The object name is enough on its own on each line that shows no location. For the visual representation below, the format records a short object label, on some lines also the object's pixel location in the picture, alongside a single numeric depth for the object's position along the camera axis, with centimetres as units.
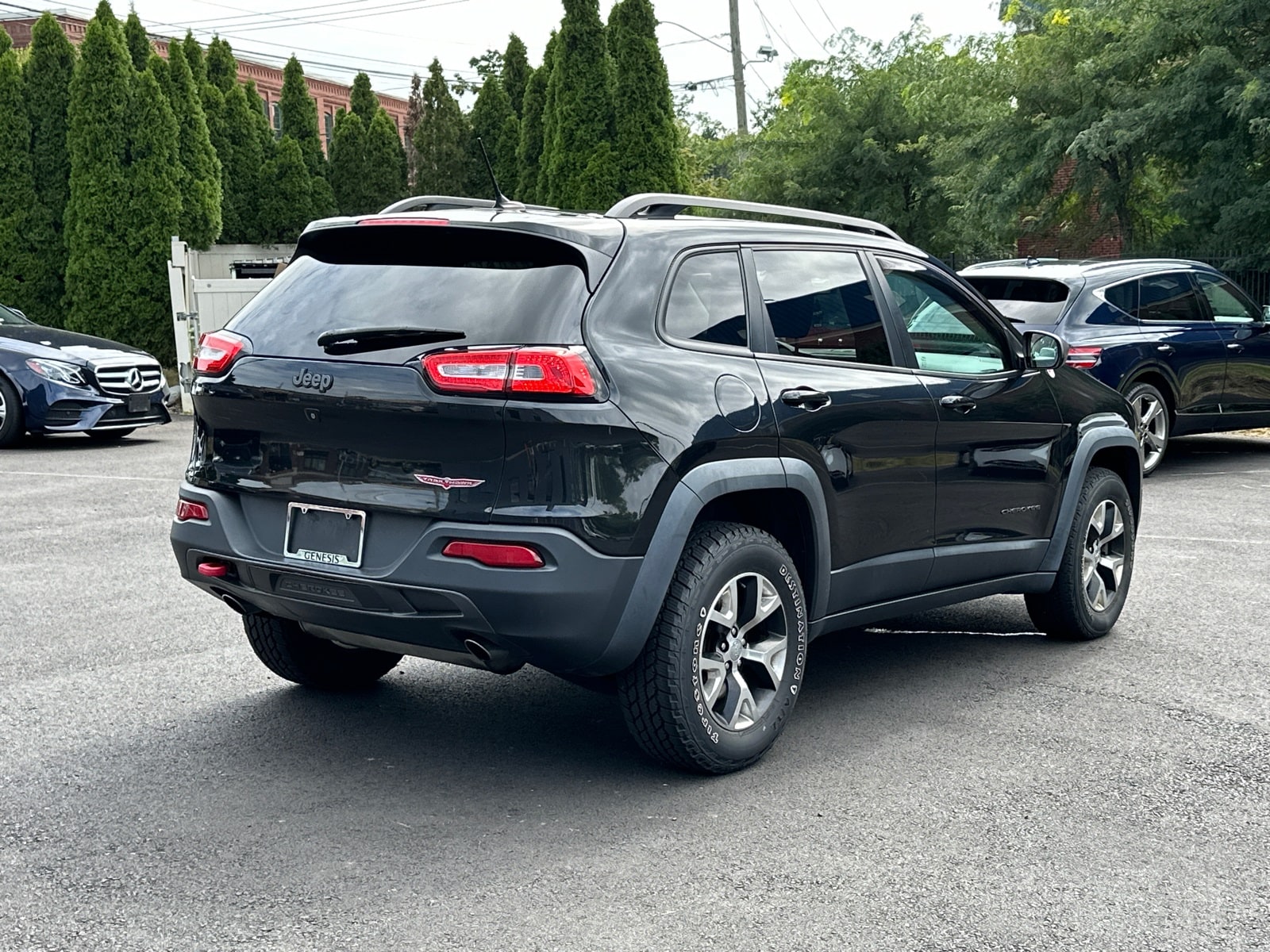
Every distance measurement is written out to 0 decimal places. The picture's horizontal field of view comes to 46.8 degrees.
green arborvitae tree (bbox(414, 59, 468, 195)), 3108
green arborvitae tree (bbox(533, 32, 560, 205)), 2531
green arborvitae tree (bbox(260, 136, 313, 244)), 2802
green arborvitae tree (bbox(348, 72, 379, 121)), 3162
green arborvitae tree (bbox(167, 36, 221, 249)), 2053
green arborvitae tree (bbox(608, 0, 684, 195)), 2409
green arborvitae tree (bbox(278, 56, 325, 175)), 2952
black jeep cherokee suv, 417
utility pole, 3650
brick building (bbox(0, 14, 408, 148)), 6397
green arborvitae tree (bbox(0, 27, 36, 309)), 2011
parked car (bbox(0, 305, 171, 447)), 1405
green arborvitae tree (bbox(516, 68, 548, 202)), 2814
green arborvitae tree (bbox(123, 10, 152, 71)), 2348
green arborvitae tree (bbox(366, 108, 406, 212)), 3019
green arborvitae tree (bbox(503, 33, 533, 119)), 3109
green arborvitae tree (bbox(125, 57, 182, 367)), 2003
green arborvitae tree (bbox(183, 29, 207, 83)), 2642
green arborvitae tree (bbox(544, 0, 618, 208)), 2430
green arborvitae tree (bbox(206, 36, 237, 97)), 2808
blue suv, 1162
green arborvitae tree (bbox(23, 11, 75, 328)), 2038
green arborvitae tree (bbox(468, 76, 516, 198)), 3006
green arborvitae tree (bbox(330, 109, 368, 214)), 3019
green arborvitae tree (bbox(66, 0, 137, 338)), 1981
